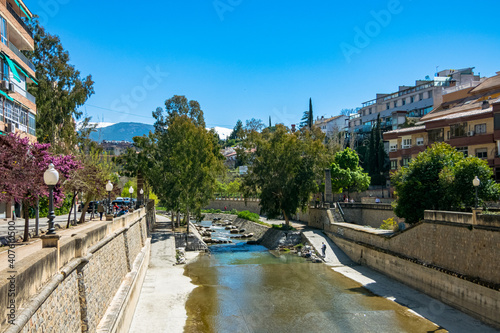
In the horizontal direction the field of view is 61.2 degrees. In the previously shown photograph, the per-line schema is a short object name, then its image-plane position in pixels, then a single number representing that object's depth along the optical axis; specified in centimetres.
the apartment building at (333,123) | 10809
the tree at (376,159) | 6556
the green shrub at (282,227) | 4572
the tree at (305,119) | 12688
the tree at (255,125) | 15038
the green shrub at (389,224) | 3620
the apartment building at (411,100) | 6756
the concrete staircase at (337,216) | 4418
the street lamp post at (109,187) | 2745
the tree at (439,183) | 2538
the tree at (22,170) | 1675
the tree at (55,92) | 3628
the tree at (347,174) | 5651
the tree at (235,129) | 17098
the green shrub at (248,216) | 5855
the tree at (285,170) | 4397
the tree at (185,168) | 4312
